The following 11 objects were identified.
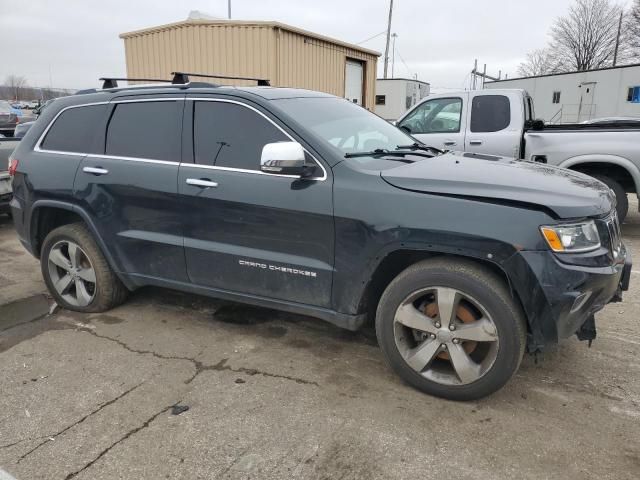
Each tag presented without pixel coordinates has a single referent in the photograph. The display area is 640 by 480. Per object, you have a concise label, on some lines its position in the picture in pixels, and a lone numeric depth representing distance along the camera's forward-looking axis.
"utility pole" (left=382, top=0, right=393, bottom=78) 31.87
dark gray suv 2.65
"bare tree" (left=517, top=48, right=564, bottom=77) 50.19
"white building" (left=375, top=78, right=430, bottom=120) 25.58
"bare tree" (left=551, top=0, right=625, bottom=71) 45.69
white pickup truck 6.34
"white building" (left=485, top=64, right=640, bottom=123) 23.42
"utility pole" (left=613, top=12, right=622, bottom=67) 42.12
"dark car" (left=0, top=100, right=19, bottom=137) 16.64
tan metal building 11.57
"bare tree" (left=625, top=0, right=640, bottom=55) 40.34
